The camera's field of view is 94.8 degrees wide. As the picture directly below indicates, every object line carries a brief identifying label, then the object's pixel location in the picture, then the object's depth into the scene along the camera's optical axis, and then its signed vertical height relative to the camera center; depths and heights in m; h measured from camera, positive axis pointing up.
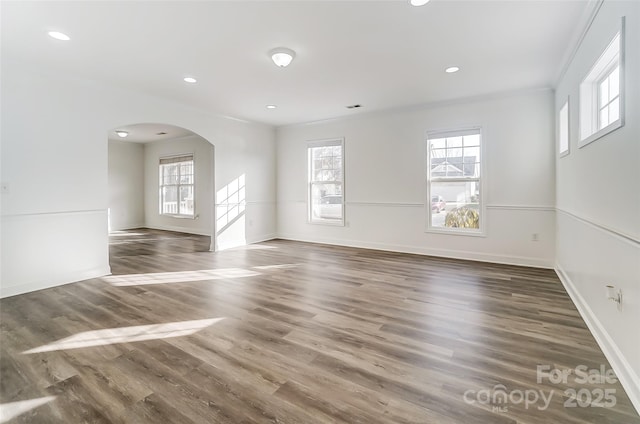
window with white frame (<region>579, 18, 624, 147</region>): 1.89 +0.94
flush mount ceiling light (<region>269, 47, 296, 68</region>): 3.06 +1.63
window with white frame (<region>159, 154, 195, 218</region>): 8.22 +0.71
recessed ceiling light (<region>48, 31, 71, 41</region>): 2.74 +1.66
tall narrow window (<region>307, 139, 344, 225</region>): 6.25 +0.62
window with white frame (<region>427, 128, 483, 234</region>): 4.86 +0.46
